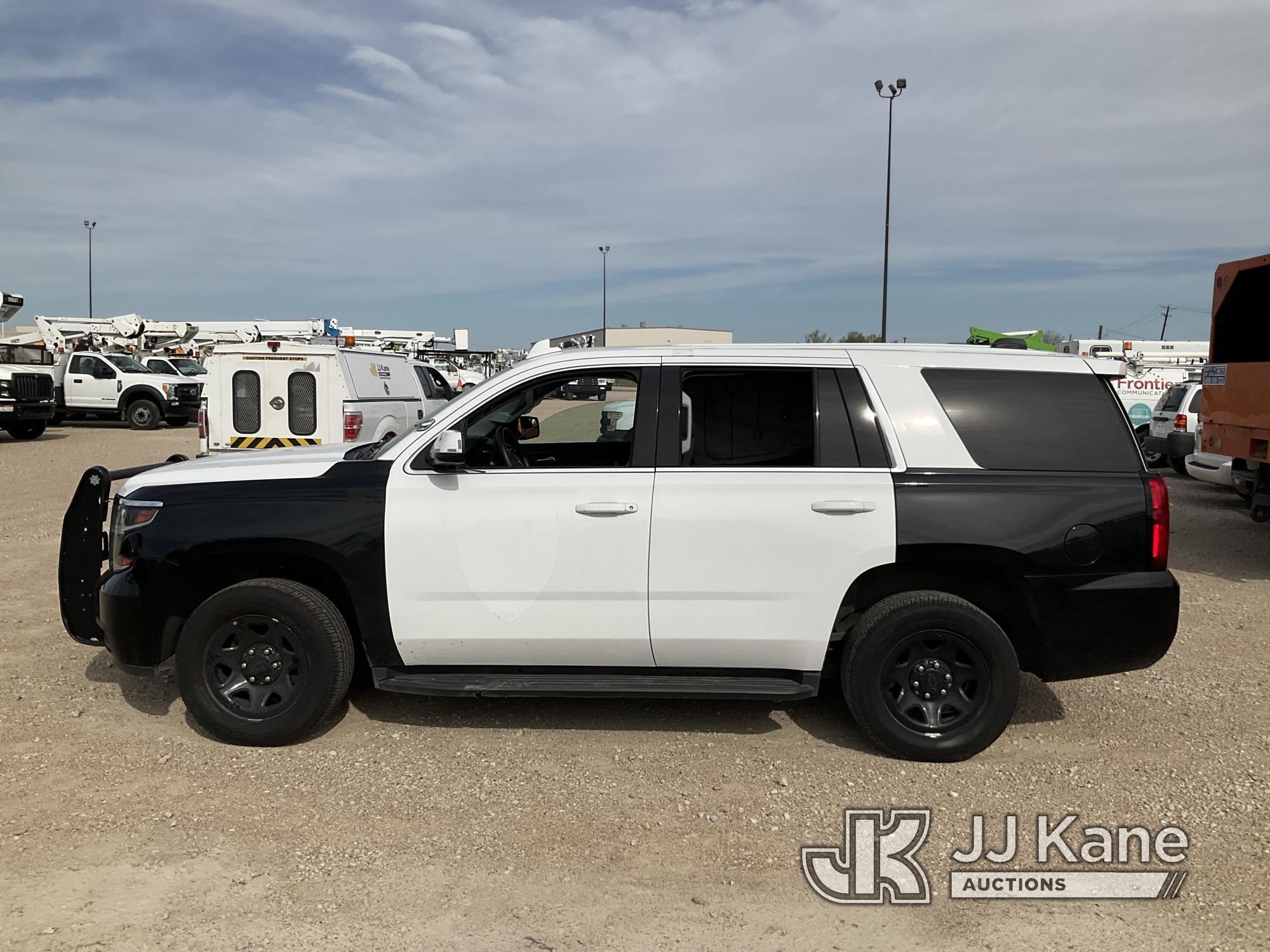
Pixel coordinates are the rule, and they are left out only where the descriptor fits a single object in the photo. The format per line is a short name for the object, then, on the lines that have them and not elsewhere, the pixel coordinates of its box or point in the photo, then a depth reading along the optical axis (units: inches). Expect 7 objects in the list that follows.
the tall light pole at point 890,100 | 1087.0
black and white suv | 167.8
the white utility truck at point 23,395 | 791.7
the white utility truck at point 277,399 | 482.3
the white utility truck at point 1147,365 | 767.1
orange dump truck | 336.5
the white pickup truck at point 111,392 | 971.9
